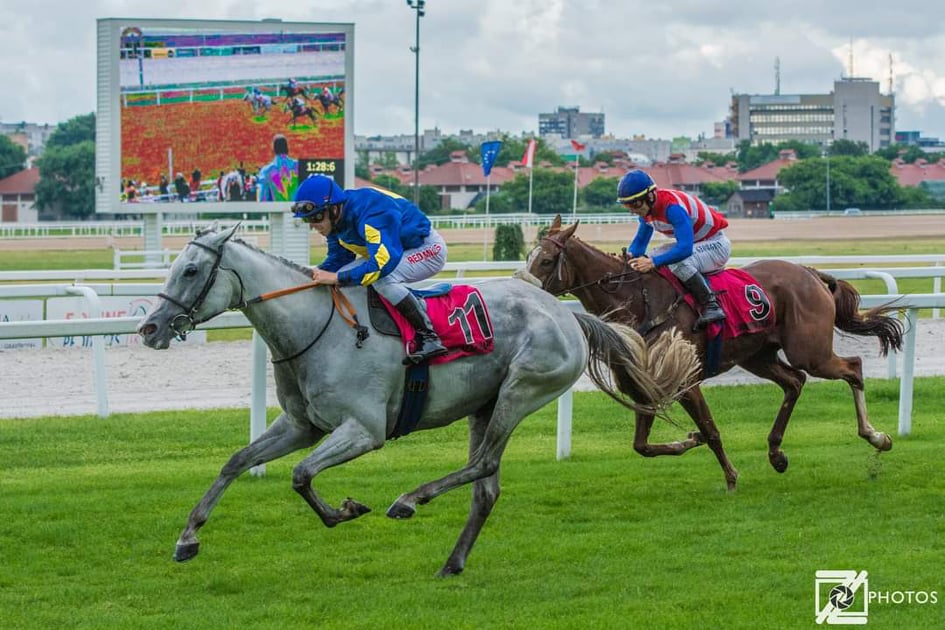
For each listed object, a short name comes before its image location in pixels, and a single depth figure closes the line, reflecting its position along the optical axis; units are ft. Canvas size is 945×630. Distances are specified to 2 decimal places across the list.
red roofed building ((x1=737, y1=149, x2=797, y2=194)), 340.18
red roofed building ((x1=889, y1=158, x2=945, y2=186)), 343.67
